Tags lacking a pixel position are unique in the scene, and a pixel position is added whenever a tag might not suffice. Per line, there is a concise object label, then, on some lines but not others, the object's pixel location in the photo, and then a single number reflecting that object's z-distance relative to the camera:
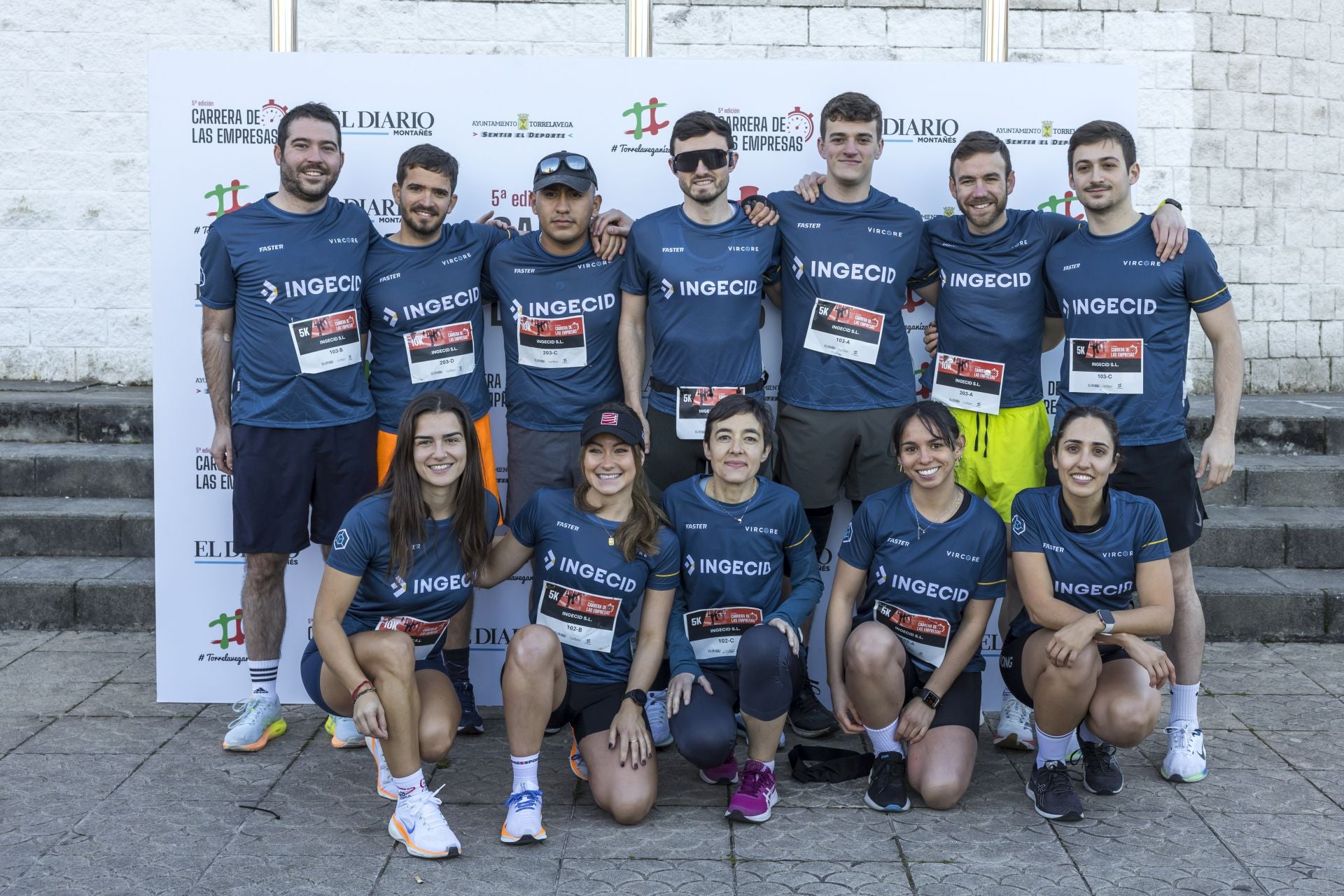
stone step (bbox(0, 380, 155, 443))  6.57
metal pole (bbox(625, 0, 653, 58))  4.68
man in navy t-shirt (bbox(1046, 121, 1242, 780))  3.95
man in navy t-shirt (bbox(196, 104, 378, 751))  4.12
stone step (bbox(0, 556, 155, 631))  5.31
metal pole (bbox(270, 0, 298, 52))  4.62
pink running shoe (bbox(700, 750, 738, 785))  3.74
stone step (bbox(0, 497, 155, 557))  5.78
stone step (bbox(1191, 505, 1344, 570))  5.66
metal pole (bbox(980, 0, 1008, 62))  4.75
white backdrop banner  4.46
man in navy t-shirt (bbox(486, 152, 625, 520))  4.24
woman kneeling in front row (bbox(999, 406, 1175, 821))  3.55
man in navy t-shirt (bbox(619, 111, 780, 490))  4.13
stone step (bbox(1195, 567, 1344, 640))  5.25
